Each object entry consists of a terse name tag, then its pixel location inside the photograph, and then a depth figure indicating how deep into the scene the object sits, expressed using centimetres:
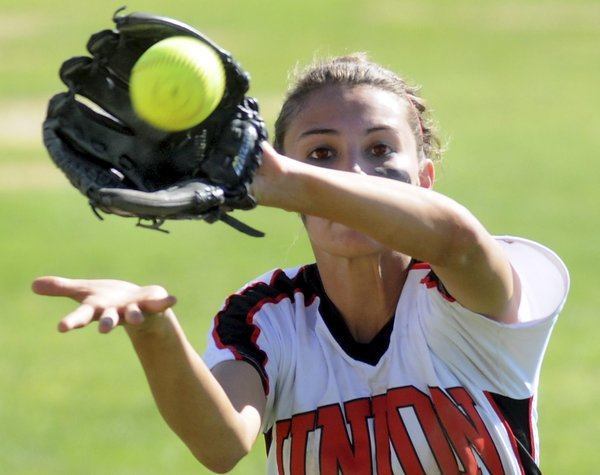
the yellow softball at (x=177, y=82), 597
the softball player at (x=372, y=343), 680
